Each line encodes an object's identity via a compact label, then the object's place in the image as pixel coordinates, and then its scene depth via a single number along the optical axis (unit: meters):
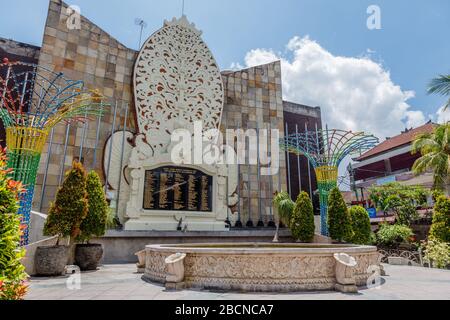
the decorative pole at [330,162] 13.34
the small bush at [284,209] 14.03
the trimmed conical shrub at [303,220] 12.57
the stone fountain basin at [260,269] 5.70
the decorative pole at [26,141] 8.17
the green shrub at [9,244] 2.97
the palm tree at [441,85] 13.84
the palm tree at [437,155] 14.72
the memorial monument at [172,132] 12.62
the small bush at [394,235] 13.98
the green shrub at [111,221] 11.12
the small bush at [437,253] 10.17
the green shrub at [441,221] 11.01
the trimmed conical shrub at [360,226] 11.66
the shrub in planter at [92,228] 8.80
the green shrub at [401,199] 17.03
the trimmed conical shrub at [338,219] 11.54
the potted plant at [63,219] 7.61
